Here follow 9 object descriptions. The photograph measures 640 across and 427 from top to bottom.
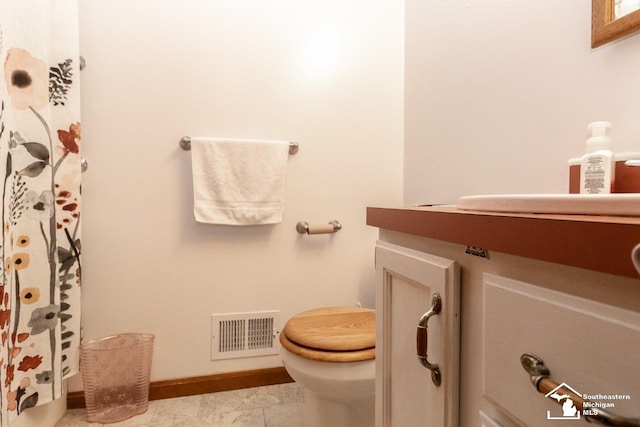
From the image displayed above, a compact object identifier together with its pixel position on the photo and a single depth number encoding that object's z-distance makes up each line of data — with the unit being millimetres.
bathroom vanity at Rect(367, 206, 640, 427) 300
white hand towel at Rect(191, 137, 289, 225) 1466
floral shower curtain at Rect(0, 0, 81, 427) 1010
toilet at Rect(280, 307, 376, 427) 972
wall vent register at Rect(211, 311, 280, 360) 1552
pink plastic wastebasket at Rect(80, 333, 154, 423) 1342
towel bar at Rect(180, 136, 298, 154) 1477
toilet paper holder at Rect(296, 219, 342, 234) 1601
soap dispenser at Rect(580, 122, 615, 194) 670
